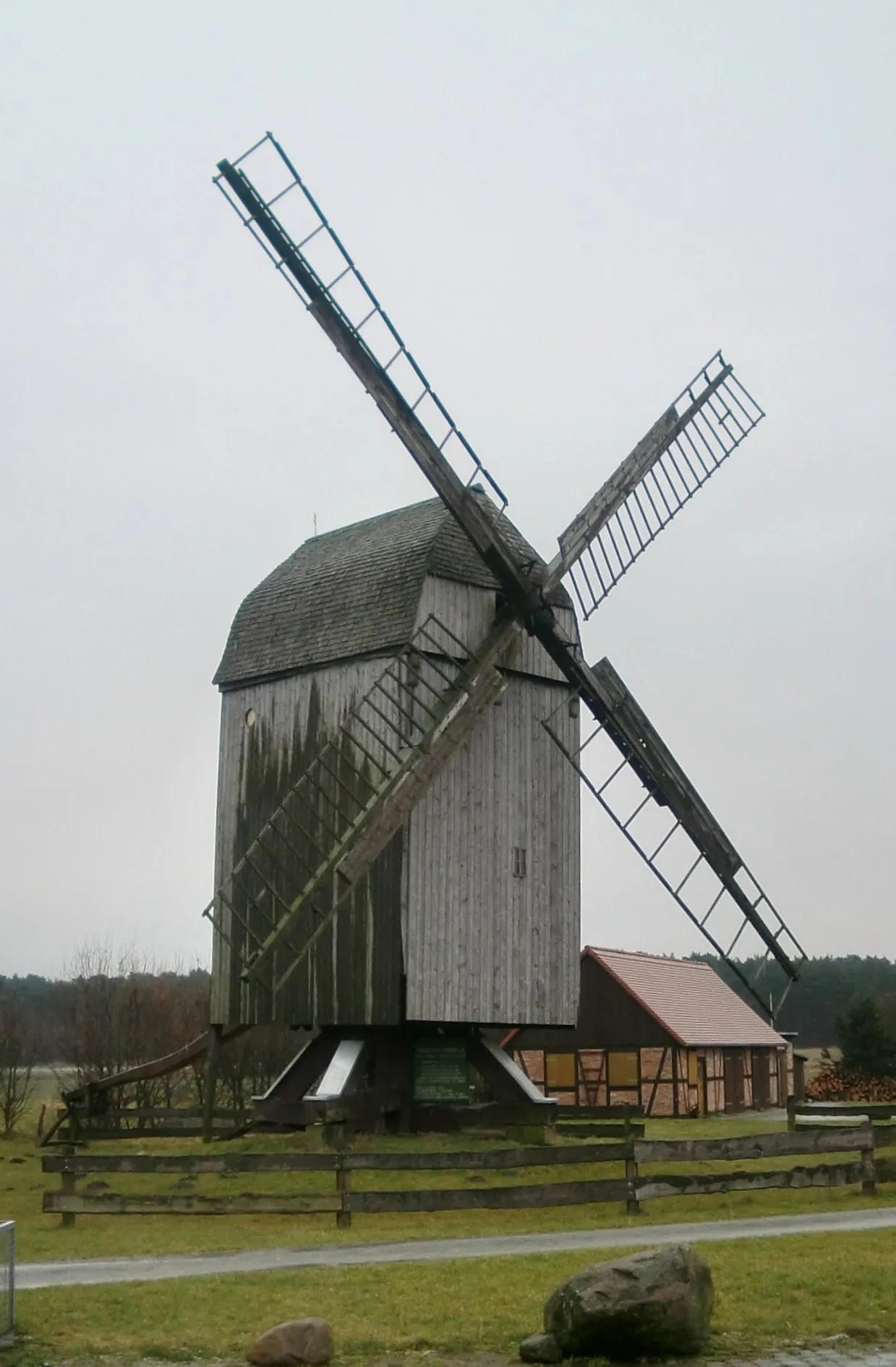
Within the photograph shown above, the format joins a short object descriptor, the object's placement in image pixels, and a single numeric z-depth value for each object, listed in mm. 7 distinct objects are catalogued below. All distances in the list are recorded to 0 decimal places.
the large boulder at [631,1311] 8531
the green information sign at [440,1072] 21250
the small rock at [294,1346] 8391
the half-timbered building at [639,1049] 36812
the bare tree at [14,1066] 34812
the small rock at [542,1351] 8555
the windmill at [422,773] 20188
